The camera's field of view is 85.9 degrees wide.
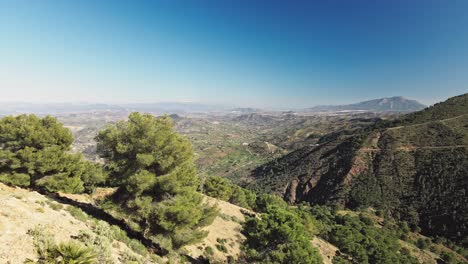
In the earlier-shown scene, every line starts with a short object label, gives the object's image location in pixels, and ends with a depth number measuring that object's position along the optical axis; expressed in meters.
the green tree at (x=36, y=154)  19.00
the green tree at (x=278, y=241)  18.23
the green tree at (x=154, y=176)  15.23
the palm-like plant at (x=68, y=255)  7.50
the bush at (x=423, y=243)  47.25
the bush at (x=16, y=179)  18.62
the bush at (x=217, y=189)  43.91
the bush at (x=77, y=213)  15.31
